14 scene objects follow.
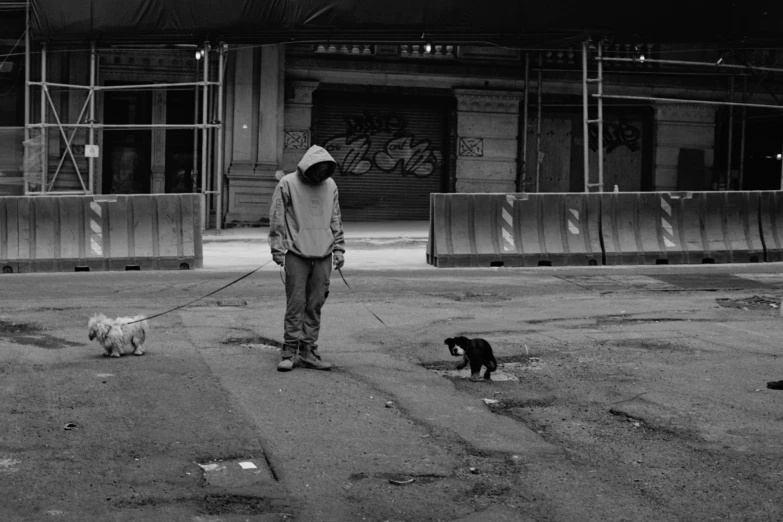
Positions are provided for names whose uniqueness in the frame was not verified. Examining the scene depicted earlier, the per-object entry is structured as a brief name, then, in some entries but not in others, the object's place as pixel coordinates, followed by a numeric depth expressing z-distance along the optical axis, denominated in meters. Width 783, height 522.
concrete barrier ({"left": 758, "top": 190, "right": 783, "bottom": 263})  17.95
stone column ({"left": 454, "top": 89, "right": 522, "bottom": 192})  25.89
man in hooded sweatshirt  8.88
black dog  8.41
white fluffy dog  9.17
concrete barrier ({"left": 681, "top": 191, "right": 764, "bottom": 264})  17.66
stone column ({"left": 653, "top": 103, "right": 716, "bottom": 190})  26.59
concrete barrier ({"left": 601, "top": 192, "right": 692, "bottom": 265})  17.36
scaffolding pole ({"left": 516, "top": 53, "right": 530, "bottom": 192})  26.11
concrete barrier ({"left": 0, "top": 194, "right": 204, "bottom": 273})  16.22
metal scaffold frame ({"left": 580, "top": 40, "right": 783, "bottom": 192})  20.79
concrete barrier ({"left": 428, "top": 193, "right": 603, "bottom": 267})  17.08
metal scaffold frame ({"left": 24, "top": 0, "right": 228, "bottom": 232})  22.02
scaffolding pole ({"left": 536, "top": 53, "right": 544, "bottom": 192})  25.77
